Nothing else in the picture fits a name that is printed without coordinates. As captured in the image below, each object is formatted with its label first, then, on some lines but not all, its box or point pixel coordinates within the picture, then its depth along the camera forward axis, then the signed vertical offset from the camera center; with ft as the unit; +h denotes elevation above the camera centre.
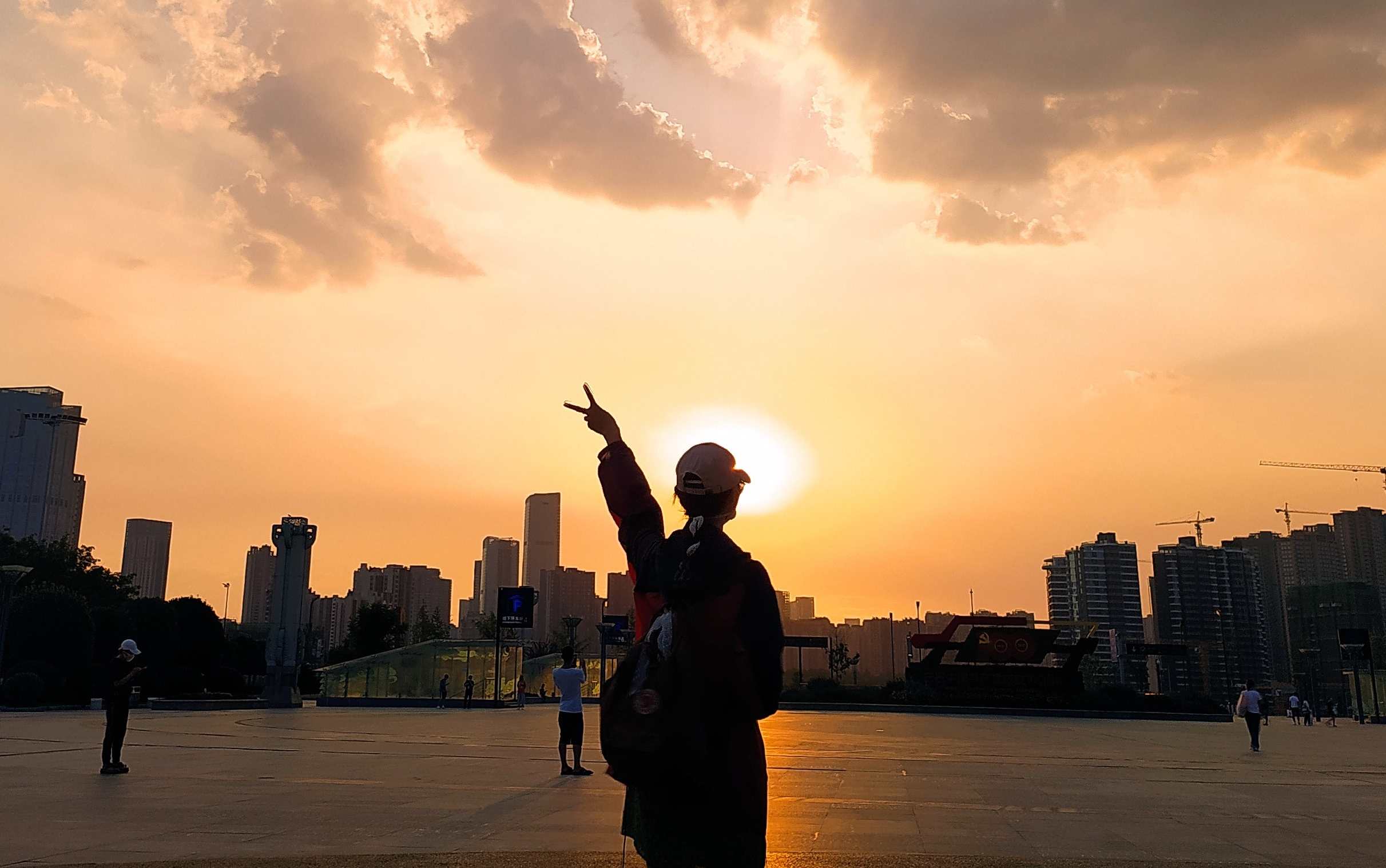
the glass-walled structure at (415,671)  165.99 -6.20
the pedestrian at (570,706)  49.73 -3.56
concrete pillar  147.54 +3.60
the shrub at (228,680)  182.29 -8.74
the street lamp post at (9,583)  125.08 +6.04
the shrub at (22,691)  128.57 -7.70
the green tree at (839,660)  304.30 -7.48
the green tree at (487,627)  312.95 +1.95
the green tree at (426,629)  326.85 +1.41
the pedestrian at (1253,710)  80.07 -5.45
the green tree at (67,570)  227.40 +13.88
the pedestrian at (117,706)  47.37 -3.48
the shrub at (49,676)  143.33 -6.66
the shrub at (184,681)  175.63 -8.58
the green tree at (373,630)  272.51 +0.76
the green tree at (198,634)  192.03 -0.50
